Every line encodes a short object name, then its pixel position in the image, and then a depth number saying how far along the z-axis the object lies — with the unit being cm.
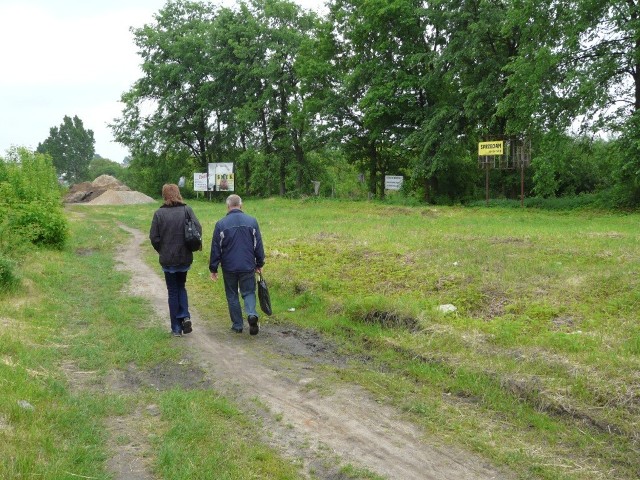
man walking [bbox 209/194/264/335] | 793
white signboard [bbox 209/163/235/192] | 4841
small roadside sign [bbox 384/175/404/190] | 3356
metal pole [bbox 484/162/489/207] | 2719
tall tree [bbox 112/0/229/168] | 5003
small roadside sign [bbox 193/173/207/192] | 5047
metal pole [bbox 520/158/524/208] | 2588
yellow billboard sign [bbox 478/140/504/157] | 2591
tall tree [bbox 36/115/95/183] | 10569
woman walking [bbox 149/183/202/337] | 781
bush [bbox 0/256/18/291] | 954
